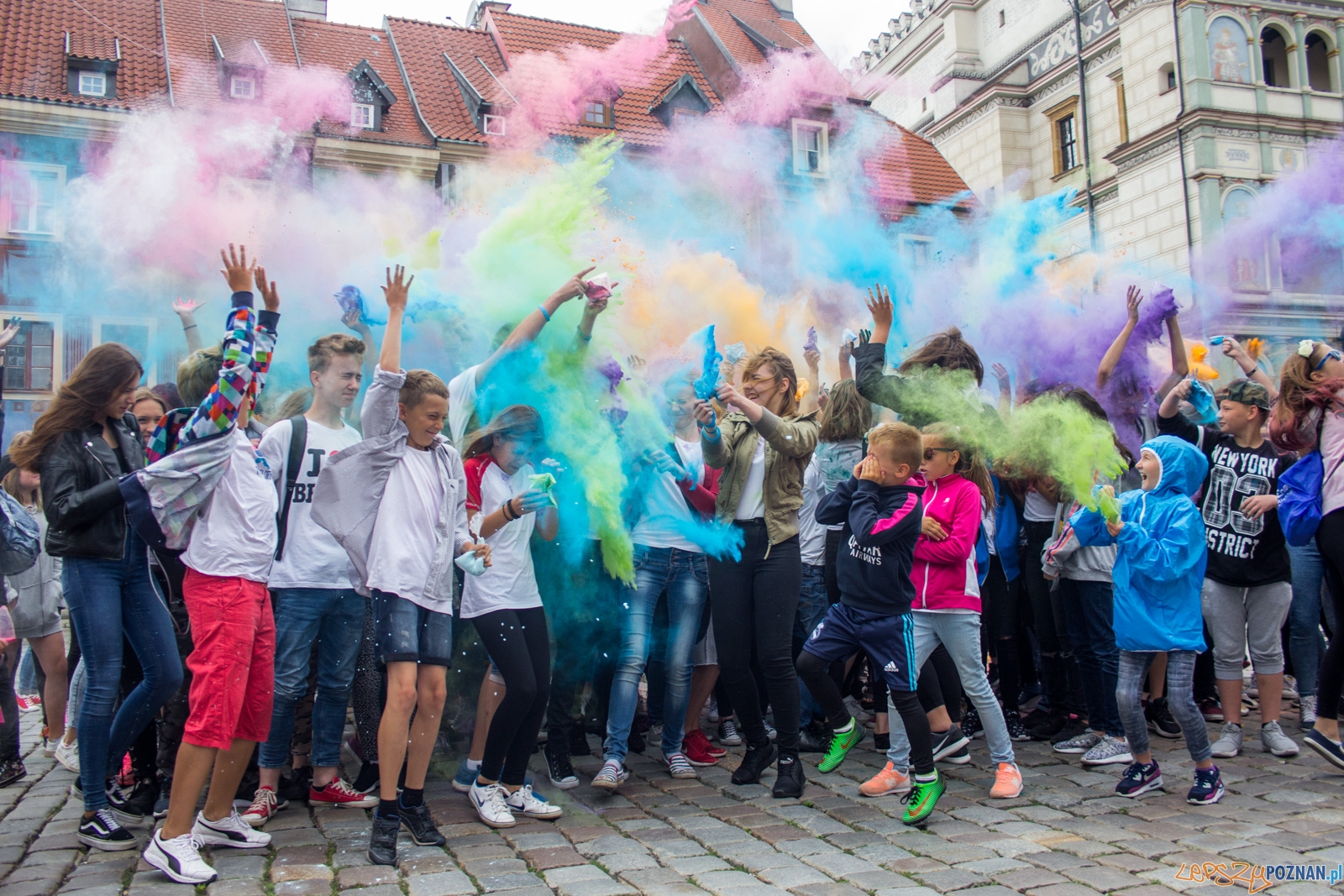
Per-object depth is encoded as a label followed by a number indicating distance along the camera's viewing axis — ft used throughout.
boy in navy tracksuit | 13.57
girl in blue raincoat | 13.66
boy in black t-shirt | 15.93
